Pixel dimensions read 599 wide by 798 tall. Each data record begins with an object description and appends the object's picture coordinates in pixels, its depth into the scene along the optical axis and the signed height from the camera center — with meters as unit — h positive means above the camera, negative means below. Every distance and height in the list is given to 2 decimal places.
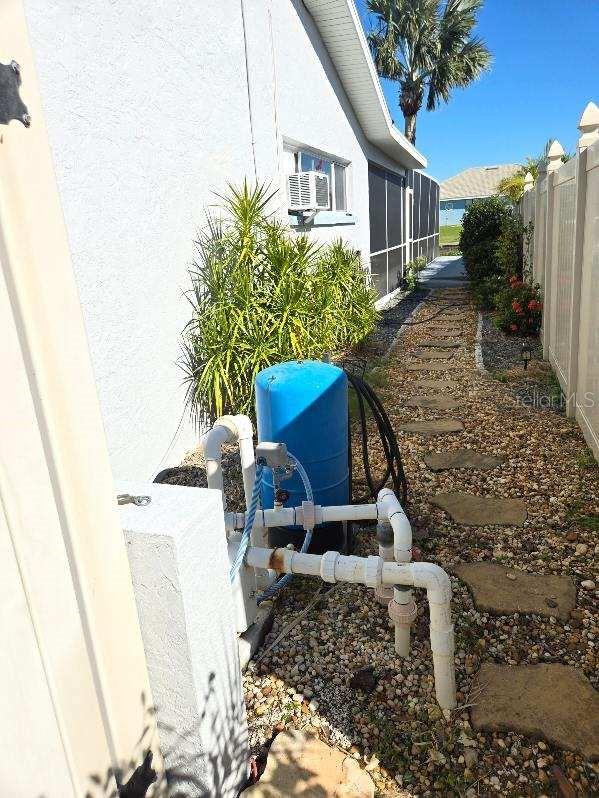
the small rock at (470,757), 2.09 -1.97
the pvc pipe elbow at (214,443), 2.74 -0.93
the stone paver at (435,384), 6.95 -1.89
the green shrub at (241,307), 5.34 -0.58
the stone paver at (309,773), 1.97 -1.91
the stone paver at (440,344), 9.18 -1.84
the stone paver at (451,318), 11.51 -1.81
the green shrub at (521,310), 8.70 -1.33
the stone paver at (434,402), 6.18 -1.90
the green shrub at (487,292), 11.56 -1.36
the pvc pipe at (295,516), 2.86 -1.39
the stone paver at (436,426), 5.45 -1.90
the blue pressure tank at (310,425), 3.13 -1.03
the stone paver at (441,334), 9.99 -1.84
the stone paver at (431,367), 7.85 -1.88
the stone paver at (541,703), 2.17 -1.96
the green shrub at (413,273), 16.58 -1.20
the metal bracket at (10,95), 1.16 +0.37
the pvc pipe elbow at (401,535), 2.40 -1.27
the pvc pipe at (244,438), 2.84 -0.96
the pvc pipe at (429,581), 2.28 -1.43
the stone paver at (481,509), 3.75 -1.94
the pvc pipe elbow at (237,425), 2.83 -0.88
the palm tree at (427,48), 23.67 +8.17
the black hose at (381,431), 3.43 -1.21
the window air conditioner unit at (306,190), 7.94 +0.78
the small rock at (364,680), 2.49 -1.97
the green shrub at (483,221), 13.84 +0.20
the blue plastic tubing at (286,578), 2.88 -1.72
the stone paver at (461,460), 4.62 -1.93
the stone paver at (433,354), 8.52 -1.86
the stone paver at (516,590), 2.88 -1.95
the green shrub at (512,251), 11.00 -0.48
